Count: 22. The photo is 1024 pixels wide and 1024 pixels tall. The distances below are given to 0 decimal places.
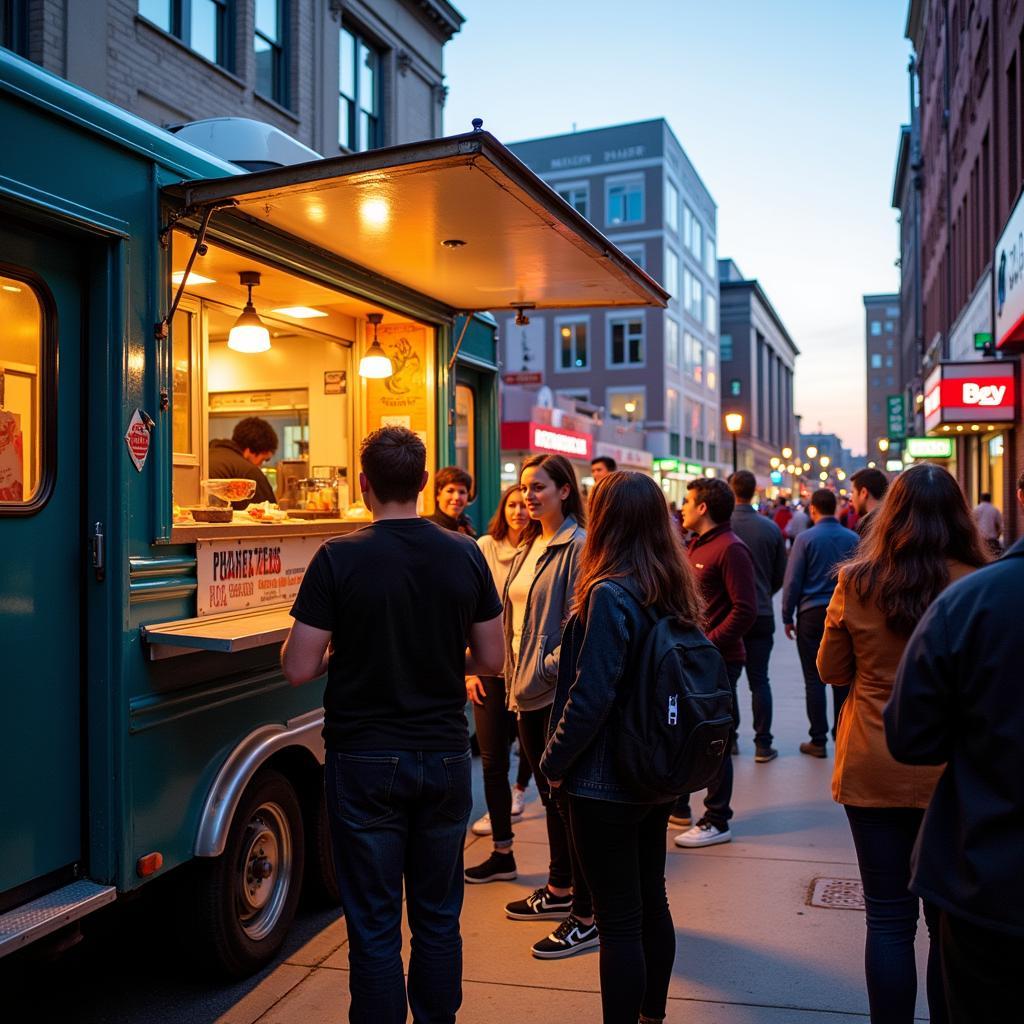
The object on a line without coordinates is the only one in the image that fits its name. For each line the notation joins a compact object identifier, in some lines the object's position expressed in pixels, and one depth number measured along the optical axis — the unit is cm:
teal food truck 318
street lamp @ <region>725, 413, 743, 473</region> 2206
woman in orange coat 305
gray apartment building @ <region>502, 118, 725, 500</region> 4831
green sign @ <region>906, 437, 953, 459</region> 2403
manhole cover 472
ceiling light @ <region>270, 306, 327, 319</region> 654
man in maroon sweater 559
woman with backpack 299
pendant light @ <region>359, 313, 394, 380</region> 638
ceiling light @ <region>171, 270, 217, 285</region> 544
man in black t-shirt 297
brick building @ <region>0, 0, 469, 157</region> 1088
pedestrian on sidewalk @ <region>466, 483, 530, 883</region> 498
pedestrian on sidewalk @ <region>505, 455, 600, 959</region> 428
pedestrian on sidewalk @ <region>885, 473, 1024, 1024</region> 192
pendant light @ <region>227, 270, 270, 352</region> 584
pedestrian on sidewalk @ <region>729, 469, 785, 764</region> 738
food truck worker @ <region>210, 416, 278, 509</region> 677
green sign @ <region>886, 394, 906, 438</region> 4066
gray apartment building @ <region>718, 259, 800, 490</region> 7606
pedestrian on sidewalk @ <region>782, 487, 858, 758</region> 741
